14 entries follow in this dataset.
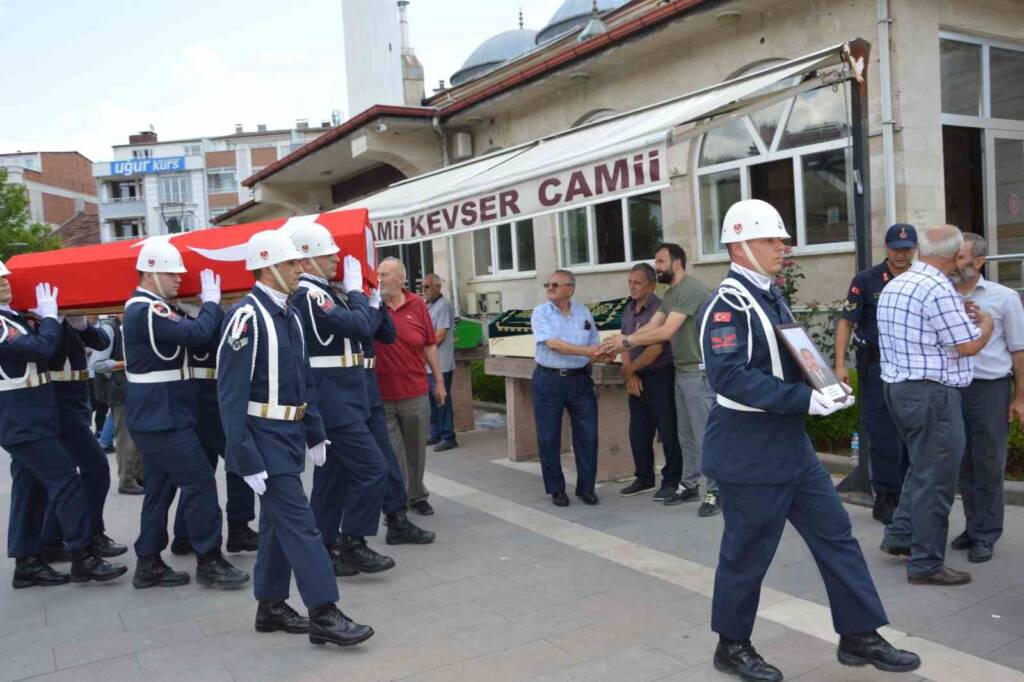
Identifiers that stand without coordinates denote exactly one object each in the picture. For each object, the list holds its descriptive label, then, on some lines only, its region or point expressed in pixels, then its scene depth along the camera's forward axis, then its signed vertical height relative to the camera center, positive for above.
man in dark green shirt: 6.76 -0.42
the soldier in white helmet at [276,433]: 4.36 -0.63
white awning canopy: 6.27 +0.94
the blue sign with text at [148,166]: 77.44 +13.08
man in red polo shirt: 6.70 -0.55
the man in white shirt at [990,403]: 5.19 -0.80
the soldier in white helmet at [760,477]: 3.69 -0.84
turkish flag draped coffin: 5.95 +0.32
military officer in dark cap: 6.00 -0.74
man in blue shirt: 7.11 -0.79
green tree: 41.59 +4.82
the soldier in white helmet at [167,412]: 5.34 -0.60
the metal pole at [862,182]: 6.48 +0.67
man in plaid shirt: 4.79 -0.63
